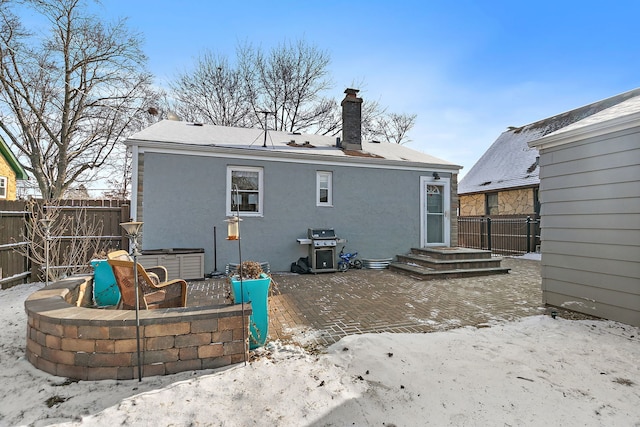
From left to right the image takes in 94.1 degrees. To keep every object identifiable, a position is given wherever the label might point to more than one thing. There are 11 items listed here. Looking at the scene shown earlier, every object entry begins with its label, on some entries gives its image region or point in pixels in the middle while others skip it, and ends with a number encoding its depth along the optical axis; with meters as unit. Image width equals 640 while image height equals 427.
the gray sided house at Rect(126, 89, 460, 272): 7.22
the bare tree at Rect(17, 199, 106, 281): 6.21
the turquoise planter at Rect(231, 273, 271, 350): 3.21
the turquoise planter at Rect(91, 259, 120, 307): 4.50
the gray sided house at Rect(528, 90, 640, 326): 3.81
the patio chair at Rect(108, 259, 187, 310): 3.20
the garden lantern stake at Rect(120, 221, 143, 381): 2.56
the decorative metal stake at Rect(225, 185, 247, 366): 3.38
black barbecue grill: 7.88
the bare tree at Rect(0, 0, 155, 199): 12.80
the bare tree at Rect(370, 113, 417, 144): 22.19
